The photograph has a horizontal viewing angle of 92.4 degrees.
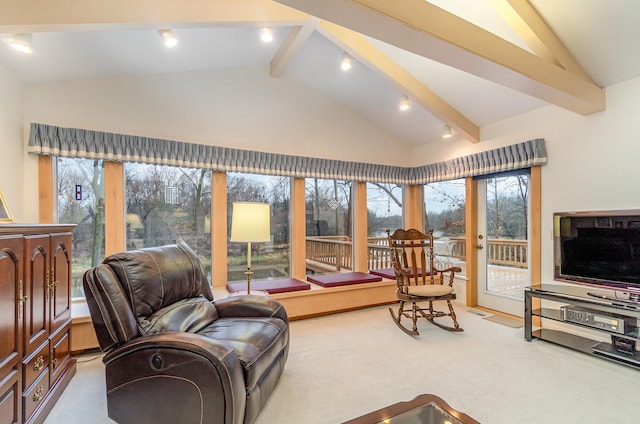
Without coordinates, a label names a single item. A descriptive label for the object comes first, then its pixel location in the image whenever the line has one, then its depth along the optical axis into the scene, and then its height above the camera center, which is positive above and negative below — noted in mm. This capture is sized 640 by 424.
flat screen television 2633 -305
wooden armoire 1484 -568
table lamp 2803 -40
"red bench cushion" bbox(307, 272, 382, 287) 3875 -798
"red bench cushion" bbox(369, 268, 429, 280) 4250 -790
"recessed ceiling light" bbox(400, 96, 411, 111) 3636 +1359
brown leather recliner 1502 -737
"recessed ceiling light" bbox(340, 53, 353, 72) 3324 +1689
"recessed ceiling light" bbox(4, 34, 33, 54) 2047 +1204
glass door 3766 -325
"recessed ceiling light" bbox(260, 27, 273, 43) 2740 +1671
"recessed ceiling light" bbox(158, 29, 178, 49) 2510 +1504
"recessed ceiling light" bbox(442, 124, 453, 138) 3951 +1103
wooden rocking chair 3230 -776
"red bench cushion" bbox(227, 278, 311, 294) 3445 -786
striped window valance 2920 +716
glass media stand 2488 -922
